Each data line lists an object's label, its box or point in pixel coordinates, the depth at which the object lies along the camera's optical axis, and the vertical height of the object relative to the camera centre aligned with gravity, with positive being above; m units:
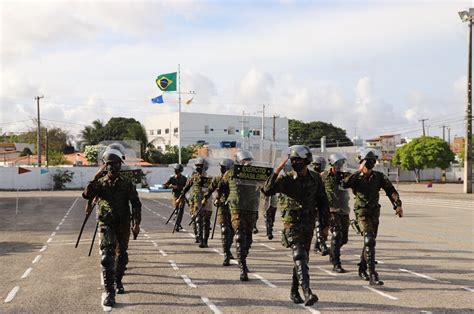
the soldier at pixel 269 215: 14.73 -1.53
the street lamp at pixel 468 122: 38.19 +2.62
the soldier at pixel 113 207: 7.32 -0.66
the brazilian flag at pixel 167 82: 52.03 +7.42
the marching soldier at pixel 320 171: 11.57 -0.25
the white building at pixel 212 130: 82.44 +4.76
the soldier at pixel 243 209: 9.05 -0.85
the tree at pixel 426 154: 65.44 +0.67
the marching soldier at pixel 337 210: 9.78 -0.95
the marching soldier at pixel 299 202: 6.92 -0.57
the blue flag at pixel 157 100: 50.97 +5.56
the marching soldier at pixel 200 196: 12.71 -0.88
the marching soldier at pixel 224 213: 10.39 -1.06
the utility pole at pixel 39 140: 60.94 +2.22
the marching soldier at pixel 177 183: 15.10 -0.67
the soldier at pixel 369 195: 8.36 -0.55
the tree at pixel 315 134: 102.88 +5.01
